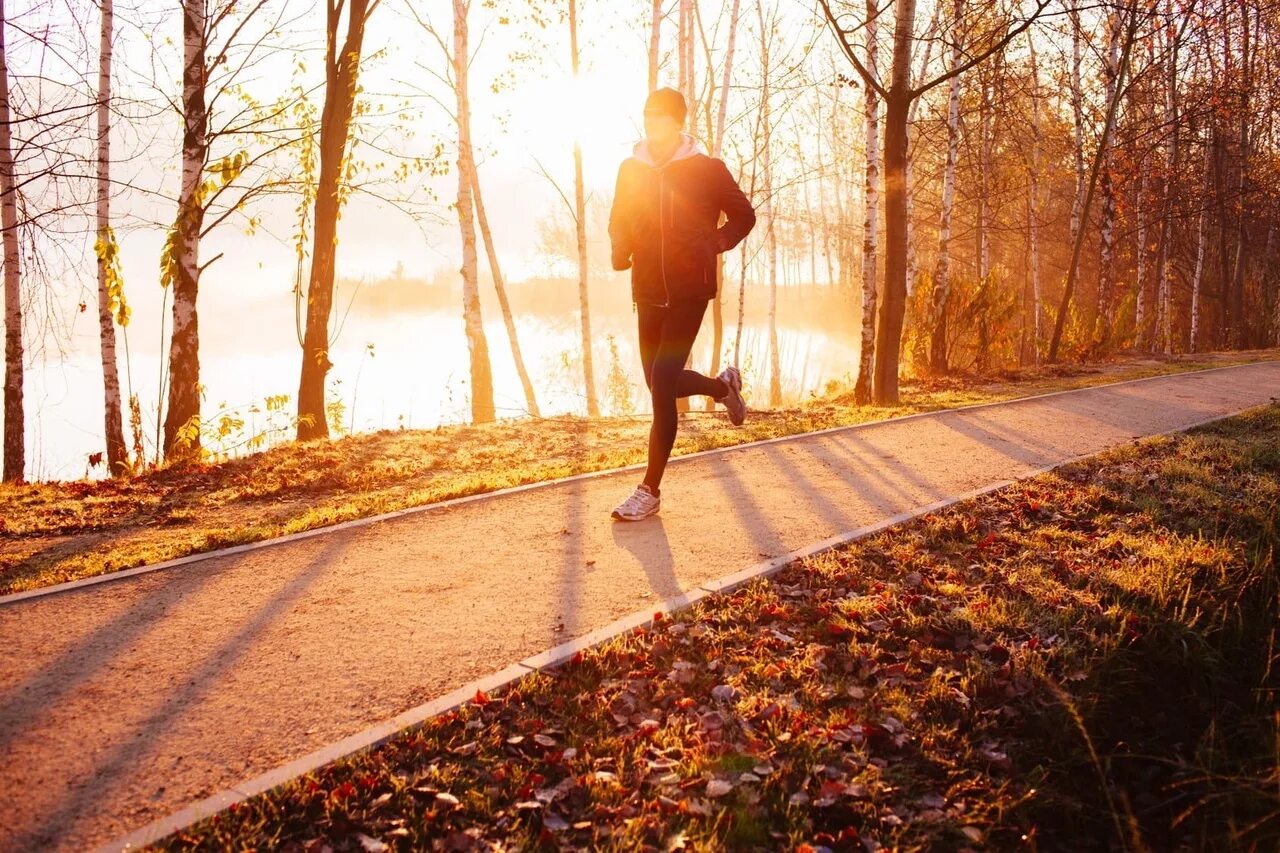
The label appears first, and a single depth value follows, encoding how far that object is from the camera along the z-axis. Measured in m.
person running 4.98
